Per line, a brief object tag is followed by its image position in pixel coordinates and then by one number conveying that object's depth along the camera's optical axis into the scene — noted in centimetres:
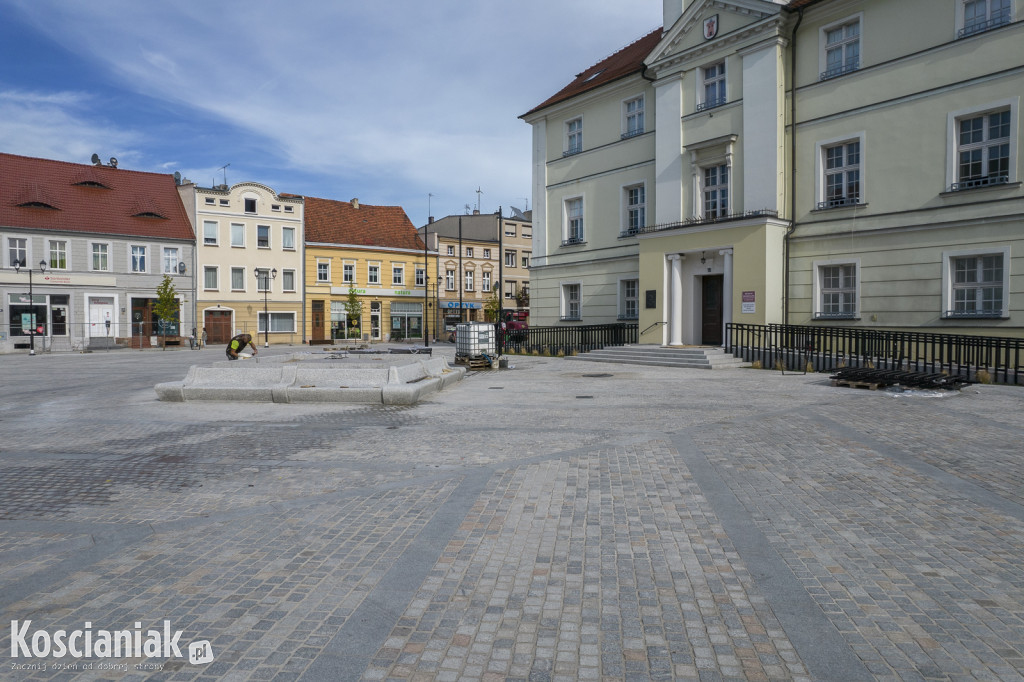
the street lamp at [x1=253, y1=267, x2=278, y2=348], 4833
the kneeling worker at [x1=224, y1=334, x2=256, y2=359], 1695
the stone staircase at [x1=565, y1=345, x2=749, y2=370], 2106
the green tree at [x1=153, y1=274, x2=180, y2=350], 4291
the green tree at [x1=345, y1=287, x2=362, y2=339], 5337
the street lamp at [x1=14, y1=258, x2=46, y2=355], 3691
